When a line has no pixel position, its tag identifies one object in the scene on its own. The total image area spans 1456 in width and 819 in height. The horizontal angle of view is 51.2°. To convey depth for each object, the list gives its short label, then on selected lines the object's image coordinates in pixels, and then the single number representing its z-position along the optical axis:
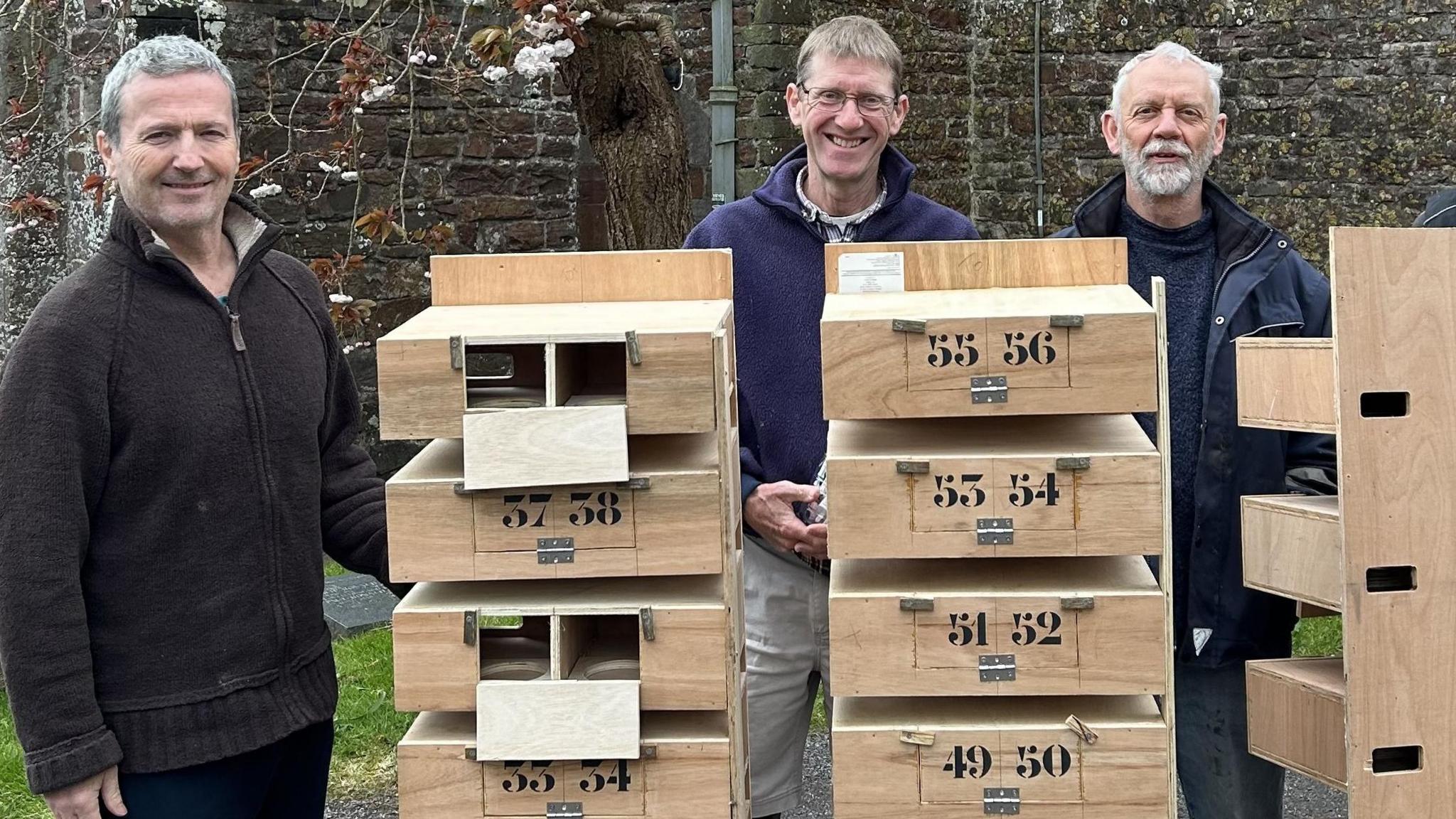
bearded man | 3.07
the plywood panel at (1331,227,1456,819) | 2.64
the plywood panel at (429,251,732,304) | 2.85
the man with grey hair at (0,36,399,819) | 2.40
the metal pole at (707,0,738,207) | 8.84
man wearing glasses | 3.21
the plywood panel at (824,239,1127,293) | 2.83
